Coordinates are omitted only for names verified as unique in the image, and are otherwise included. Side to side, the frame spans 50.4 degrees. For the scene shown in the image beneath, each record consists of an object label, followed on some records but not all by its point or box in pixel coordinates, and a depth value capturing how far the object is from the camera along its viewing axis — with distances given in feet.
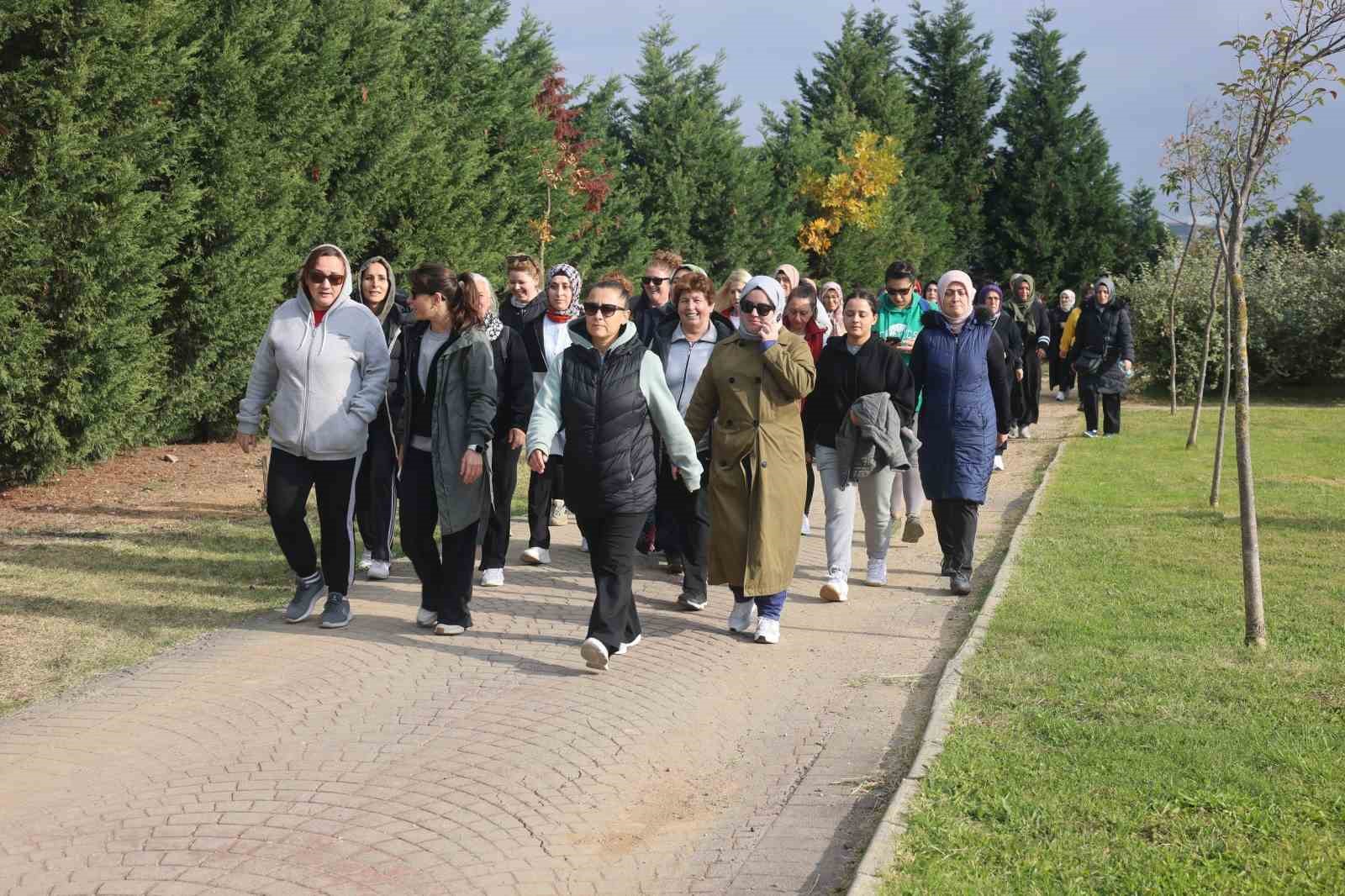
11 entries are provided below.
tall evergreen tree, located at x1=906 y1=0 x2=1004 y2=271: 187.93
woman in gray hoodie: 26.40
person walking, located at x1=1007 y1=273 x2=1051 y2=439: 66.69
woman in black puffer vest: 24.34
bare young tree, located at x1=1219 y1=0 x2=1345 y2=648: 25.35
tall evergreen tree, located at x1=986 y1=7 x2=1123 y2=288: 184.75
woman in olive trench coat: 26.37
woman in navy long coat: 31.40
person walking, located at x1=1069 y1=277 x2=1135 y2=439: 64.54
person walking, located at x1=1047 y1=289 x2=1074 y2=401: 81.89
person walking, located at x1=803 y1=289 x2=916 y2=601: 30.81
